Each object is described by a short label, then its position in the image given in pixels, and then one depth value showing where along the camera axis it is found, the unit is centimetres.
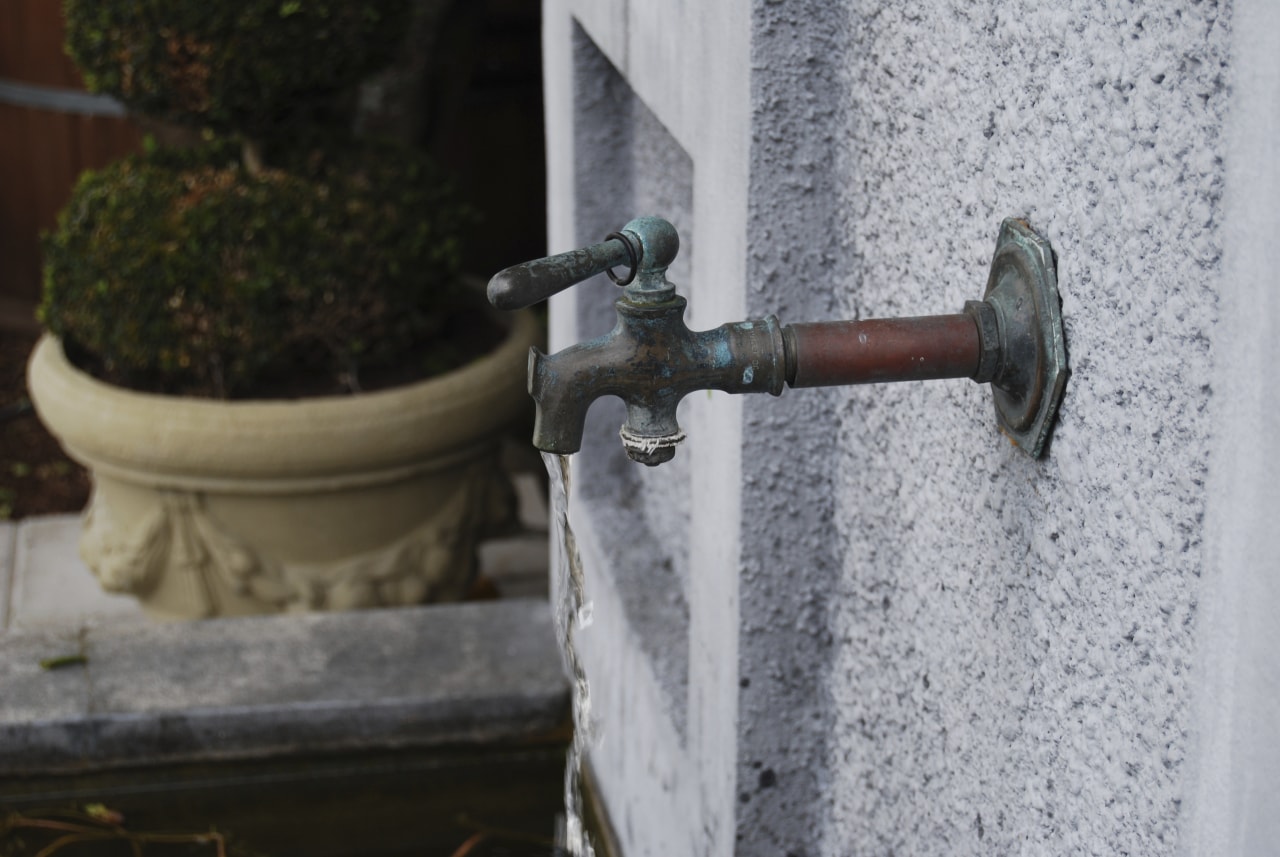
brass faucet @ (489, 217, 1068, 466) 104
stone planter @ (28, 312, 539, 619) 309
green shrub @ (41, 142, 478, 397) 315
